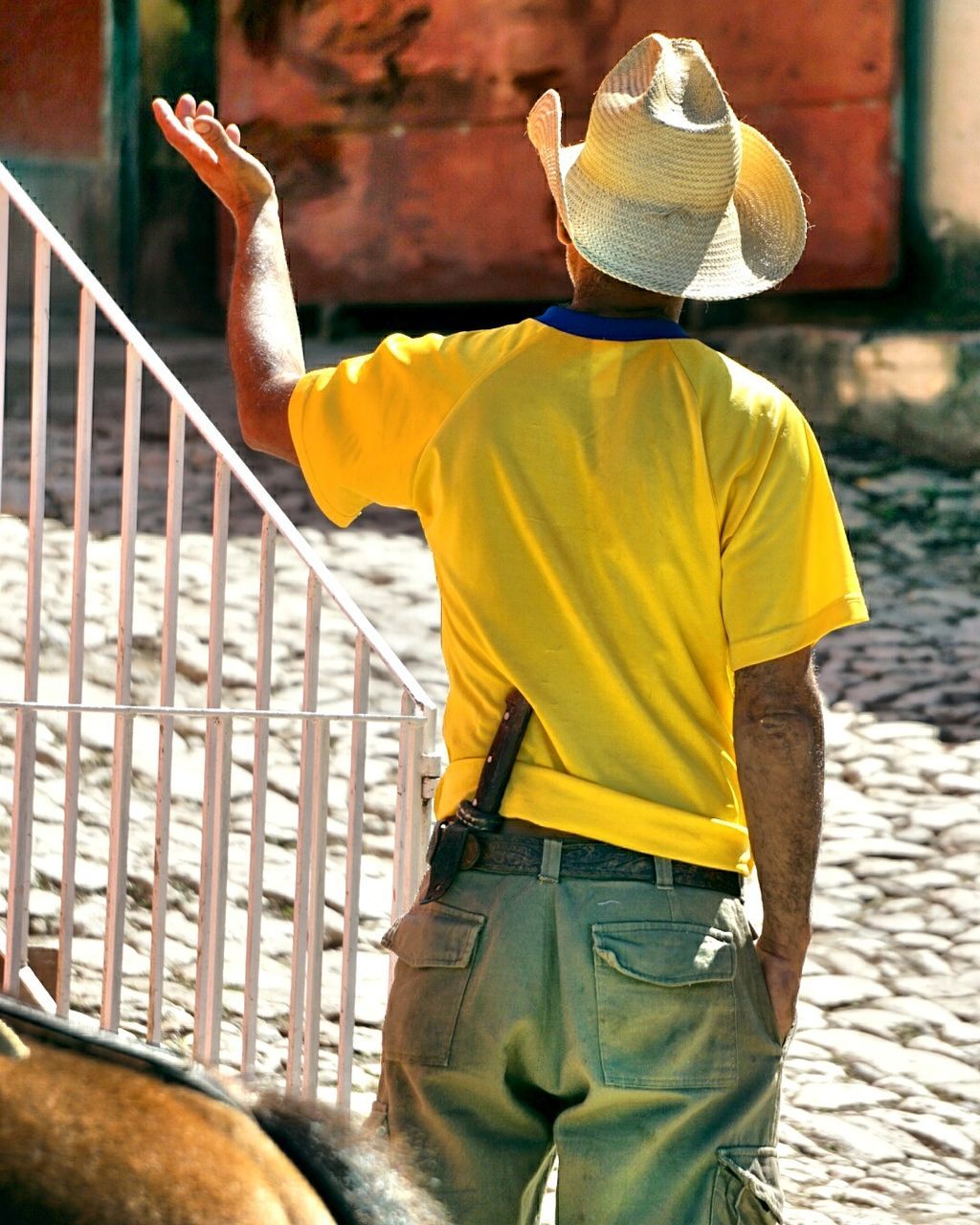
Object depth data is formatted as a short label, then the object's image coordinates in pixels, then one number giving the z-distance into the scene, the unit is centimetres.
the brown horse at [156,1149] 591
